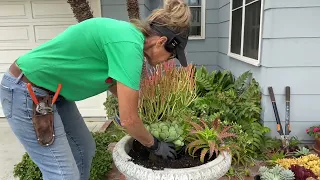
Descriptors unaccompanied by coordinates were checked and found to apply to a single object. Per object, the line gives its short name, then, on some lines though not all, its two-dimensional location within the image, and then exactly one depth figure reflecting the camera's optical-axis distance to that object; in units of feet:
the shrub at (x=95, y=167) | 7.09
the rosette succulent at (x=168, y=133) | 5.56
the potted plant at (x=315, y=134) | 9.51
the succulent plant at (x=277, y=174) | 7.09
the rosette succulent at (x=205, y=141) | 5.48
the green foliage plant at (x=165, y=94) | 7.66
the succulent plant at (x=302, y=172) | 7.13
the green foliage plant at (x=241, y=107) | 9.49
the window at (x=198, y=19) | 18.88
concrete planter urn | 4.58
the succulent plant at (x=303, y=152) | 9.03
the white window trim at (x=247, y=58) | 10.23
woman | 4.12
